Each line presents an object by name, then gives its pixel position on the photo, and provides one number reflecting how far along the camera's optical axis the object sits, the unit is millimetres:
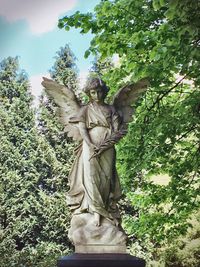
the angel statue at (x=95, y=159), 5338
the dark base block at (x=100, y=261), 4866
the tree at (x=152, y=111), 8188
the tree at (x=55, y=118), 20984
